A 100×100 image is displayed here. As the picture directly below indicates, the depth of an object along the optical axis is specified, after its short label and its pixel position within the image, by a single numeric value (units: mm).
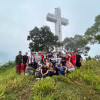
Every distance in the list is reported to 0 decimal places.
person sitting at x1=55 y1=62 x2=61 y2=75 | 5462
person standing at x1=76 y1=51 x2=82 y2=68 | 6621
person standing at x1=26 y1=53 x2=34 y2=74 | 6094
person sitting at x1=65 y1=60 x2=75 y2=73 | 5714
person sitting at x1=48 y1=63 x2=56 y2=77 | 5272
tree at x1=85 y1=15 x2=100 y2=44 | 11769
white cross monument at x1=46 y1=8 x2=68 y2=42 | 24669
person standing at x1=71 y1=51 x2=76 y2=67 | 6382
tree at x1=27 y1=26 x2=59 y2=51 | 21488
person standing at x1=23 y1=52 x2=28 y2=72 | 6335
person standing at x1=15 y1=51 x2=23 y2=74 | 6266
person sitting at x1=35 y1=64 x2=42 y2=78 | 5107
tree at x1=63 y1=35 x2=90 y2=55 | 27955
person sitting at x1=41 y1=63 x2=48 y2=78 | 4998
